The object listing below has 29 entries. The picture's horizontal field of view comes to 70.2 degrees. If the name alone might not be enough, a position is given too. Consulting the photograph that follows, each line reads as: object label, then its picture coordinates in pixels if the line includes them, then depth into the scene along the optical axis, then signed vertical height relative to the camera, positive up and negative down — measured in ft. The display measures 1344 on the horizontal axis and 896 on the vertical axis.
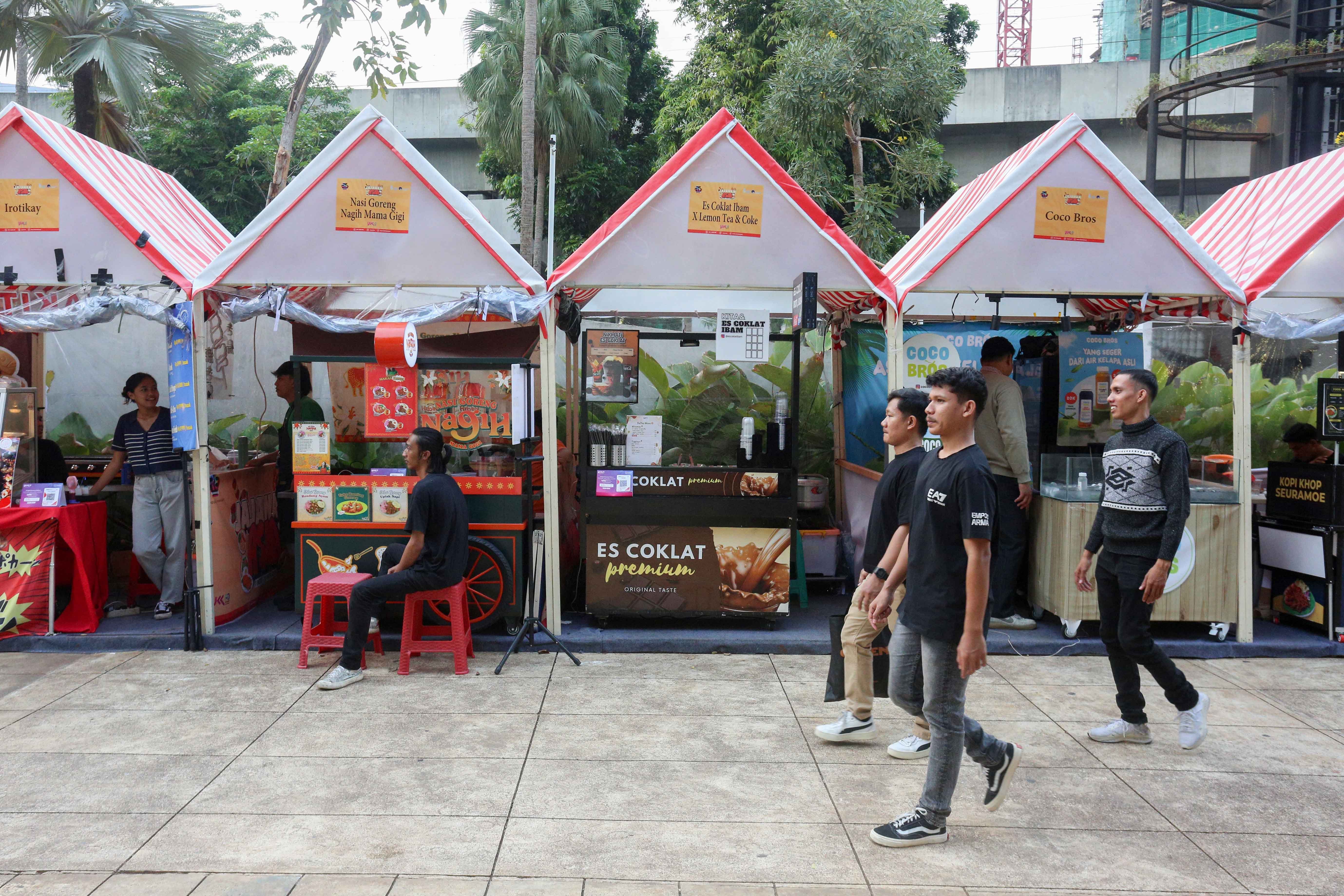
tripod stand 21.39 -4.44
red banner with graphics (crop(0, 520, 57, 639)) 21.45 -4.08
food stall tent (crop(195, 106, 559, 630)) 21.03 +3.34
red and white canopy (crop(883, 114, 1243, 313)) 21.61 +3.42
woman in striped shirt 22.80 -2.26
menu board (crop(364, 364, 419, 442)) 22.15 -0.15
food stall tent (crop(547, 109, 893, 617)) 21.38 +3.53
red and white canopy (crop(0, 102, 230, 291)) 21.52 +3.79
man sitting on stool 18.70 -3.16
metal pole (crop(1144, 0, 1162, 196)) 62.08 +21.40
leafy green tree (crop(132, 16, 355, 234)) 73.00 +20.34
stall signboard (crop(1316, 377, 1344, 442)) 21.61 -0.29
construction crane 128.57 +50.37
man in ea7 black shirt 11.25 -2.34
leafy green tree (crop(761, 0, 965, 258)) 48.34 +15.47
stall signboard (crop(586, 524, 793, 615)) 22.30 -4.05
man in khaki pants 14.10 -2.38
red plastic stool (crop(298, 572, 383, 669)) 19.35 -4.88
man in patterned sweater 14.87 -2.34
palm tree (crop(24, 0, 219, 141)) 35.70 +13.46
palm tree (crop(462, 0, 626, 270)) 72.28 +24.14
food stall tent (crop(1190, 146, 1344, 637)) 21.76 +2.55
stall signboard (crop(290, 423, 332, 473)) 22.02 -1.23
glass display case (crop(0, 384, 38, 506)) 21.83 -1.03
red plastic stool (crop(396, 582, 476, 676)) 19.42 -4.85
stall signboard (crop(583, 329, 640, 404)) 22.59 +0.72
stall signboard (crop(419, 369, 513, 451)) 22.30 -0.23
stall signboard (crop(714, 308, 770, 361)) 22.09 +1.40
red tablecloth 21.52 -3.68
